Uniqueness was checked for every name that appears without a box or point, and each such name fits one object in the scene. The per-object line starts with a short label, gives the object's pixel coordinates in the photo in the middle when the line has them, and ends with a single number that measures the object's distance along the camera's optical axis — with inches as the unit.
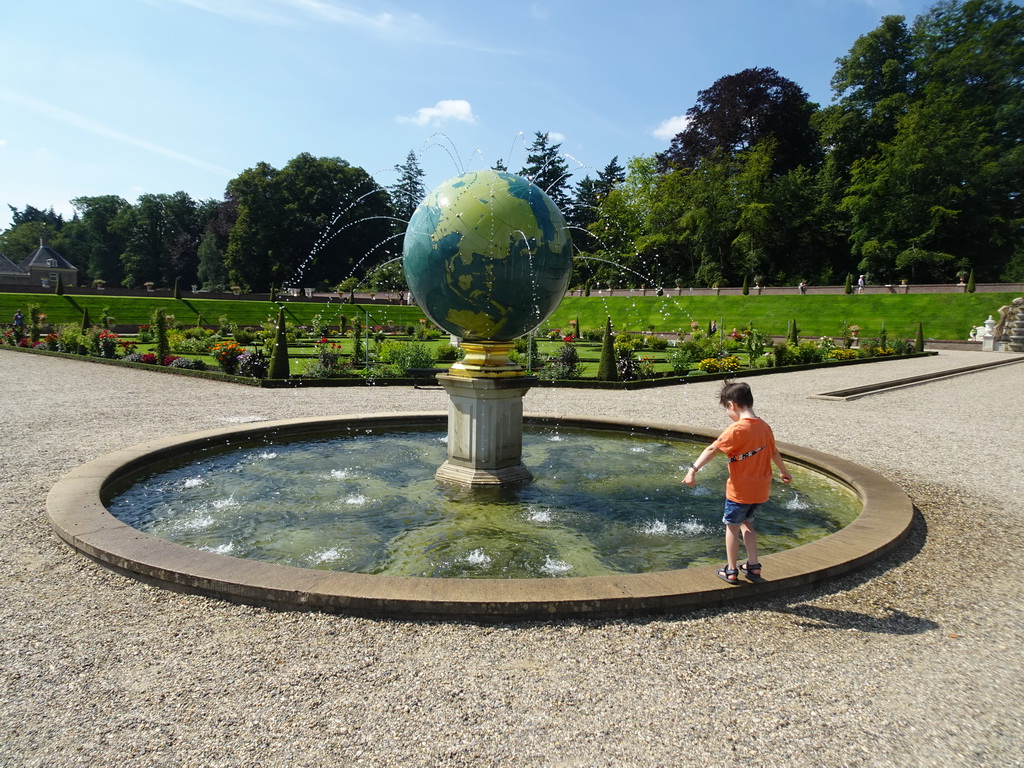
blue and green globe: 259.9
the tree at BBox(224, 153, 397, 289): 2815.0
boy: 168.9
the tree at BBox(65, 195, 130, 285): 3582.7
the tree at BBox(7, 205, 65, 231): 4525.1
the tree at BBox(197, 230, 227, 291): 3211.1
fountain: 160.4
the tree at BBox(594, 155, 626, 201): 3172.7
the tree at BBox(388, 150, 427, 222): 3184.1
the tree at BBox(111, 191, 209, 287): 3452.3
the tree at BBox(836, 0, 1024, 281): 2123.5
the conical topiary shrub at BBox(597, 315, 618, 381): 769.6
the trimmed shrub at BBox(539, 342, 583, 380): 783.7
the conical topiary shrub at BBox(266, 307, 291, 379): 714.2
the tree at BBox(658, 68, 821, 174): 2682.1
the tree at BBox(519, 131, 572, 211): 2576.3
